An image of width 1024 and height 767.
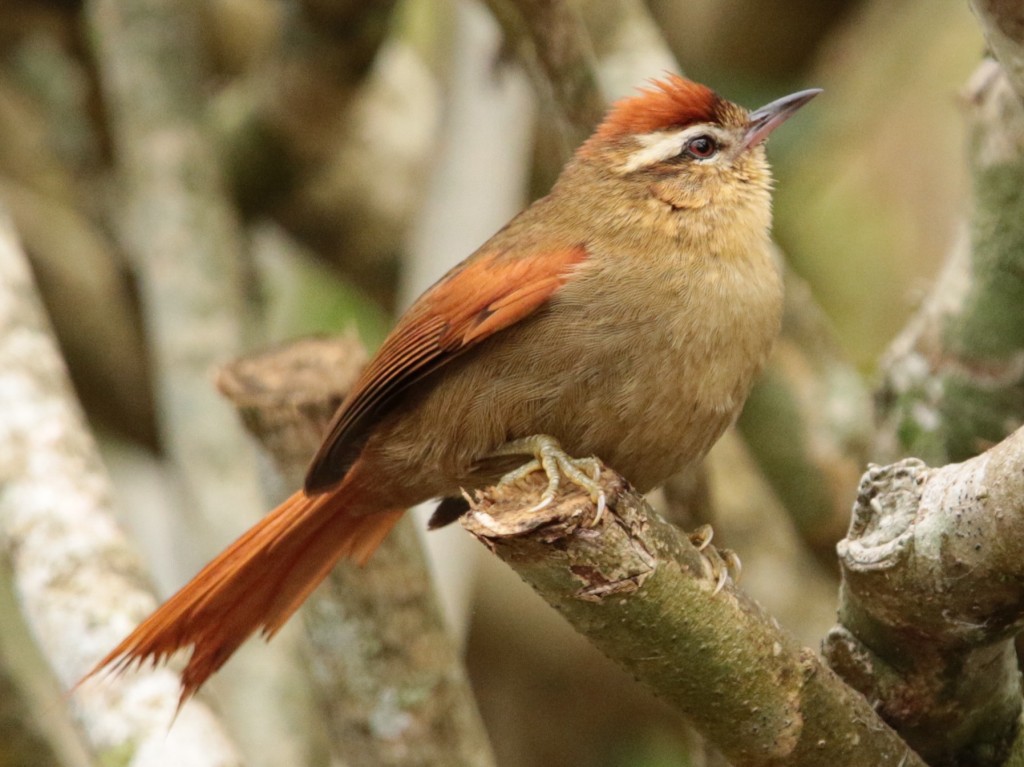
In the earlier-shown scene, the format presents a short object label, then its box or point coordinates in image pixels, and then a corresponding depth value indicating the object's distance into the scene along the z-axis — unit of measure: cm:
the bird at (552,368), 540
